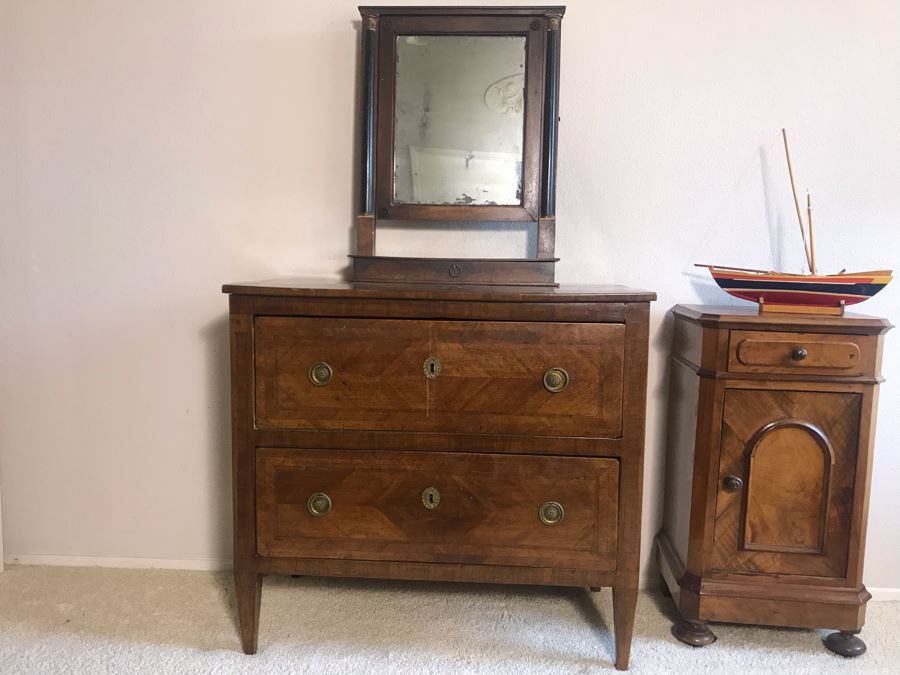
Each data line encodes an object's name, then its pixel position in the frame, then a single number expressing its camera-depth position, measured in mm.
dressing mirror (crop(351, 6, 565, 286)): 1893
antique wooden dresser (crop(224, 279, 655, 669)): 1540
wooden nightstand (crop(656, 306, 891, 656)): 1627
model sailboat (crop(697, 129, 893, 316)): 1643
